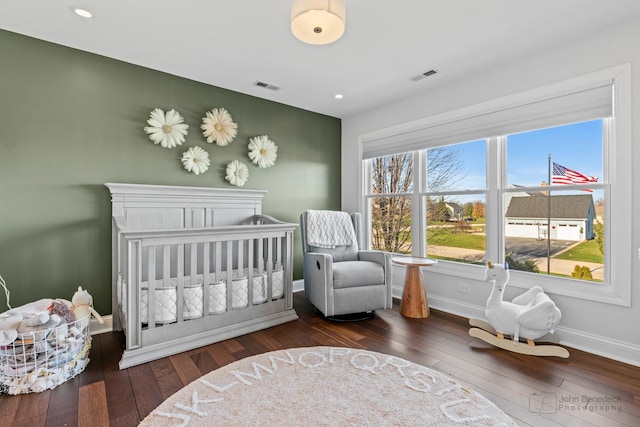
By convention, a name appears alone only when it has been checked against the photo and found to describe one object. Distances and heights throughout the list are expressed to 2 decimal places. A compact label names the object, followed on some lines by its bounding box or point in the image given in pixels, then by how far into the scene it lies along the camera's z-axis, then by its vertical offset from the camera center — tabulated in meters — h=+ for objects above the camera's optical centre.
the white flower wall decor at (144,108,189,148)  2.84 +0.83
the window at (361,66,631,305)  2.20 +0.27
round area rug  1.48 -1.00
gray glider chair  2.77 -0.53
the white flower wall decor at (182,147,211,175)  3.03 +0.56
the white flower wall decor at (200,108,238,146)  3.14 +0.93
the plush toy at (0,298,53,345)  1.72 -0.65
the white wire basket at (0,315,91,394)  1.73 -0.88
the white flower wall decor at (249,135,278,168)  3.48 +0.75
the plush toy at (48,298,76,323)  1.96 -0.64
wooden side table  2.96 -0.77
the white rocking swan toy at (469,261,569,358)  2.18 -0.78
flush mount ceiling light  1.38 +0.94
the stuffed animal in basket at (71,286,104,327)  2.04 -0.65
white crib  2.11 -0.51
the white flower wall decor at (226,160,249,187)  3.31 +0.47
